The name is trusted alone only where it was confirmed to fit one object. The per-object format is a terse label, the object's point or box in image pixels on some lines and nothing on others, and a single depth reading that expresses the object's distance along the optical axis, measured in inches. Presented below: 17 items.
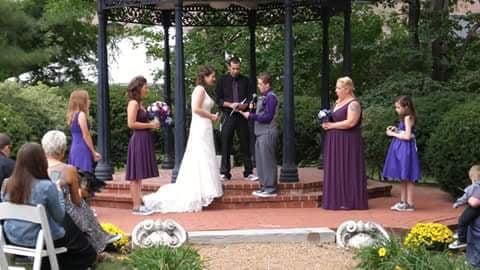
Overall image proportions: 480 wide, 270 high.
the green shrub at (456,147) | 424.8
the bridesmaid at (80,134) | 378.6
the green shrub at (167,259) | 251.3
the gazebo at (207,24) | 438.9
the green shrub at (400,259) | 240.2
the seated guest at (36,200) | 242.4
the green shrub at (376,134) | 518.9
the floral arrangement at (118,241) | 317.0
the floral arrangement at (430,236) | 309.4
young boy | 275.3
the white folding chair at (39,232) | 236.4
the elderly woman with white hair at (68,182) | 265.4
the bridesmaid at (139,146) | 387.5
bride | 406.9
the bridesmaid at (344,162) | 398.9
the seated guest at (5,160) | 311.0
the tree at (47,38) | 781.3
